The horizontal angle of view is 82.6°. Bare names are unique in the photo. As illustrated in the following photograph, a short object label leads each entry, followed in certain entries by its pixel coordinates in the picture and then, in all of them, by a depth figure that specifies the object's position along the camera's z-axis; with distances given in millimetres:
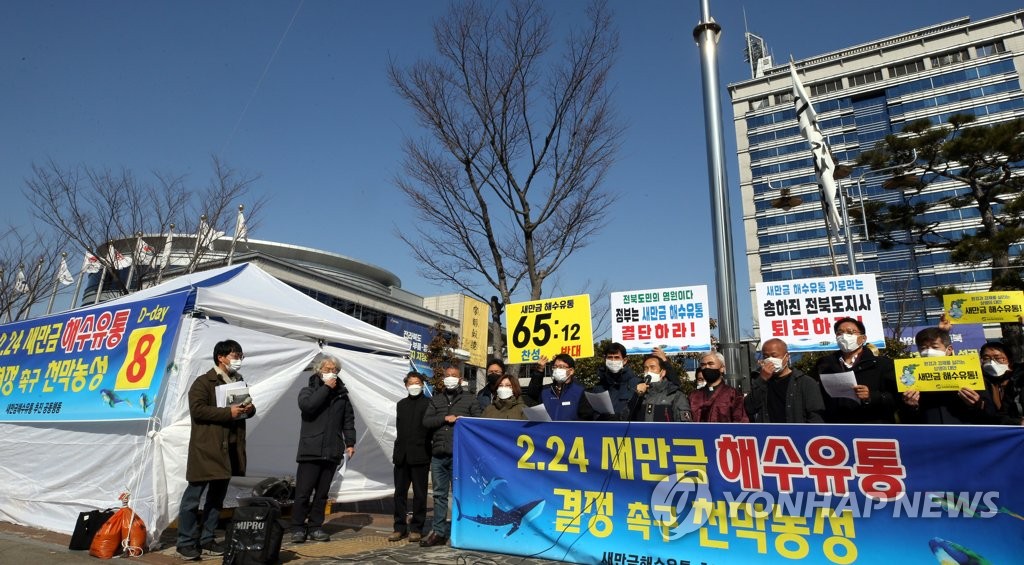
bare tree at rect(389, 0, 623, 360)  11523
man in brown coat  5184
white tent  5863
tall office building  52000
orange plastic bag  5125
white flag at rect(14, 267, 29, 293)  20312
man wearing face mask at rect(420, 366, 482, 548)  5664
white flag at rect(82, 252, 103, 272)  19070
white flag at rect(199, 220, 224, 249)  17031
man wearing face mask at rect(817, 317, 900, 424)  4566
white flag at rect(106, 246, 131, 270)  16809
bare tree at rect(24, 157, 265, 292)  15515
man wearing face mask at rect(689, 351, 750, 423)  4965
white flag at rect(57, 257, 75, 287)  20689
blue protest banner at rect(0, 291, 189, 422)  6188
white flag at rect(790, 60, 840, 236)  10594
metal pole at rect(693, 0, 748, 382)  5633
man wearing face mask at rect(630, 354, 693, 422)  5293
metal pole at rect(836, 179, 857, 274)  10695
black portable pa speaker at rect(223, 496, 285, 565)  4691
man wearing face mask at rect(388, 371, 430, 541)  6070
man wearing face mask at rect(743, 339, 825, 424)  4617
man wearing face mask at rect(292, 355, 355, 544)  6082
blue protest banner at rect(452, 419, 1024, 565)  3455
